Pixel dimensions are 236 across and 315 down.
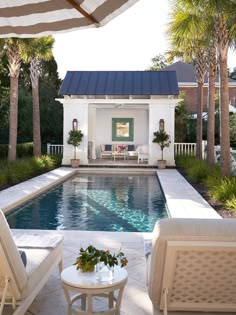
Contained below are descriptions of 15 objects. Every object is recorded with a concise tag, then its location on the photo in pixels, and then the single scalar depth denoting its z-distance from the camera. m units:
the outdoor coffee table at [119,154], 13.33
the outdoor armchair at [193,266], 1.94
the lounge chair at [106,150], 13.59
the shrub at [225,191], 6.14
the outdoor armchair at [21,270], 2.02
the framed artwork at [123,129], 14.86
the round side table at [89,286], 2.08
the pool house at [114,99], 12.27
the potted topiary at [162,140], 11.93
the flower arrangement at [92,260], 2.20
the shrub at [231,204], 5.48
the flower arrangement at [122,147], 13.72
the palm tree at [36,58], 10.17
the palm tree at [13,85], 10.12
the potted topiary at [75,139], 12.15
